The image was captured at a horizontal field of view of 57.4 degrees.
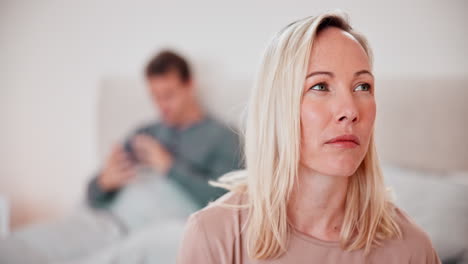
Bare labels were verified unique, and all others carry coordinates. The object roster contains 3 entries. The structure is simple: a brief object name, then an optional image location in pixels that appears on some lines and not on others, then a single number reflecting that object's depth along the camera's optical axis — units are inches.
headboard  52.5
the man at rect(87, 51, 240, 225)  76.8
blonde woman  30.0
